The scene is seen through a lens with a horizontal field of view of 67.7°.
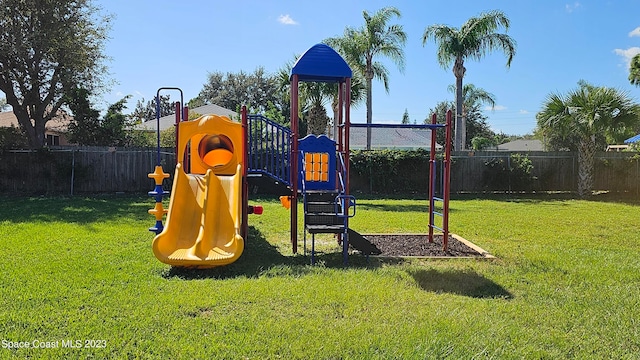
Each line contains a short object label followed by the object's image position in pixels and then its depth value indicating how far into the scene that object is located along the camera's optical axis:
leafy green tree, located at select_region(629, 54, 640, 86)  15.69
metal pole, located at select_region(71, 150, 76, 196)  15.62
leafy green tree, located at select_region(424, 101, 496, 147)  50.20
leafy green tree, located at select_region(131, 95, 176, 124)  56.00
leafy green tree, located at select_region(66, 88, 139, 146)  18.39
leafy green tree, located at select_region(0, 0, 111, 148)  15.12
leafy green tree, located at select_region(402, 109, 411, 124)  68.25
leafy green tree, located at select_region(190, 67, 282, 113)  50.56
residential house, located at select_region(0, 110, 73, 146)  25.56
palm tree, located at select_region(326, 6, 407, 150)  21.17
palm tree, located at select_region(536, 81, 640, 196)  15.57
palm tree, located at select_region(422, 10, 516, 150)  19.84
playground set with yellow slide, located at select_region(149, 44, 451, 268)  5.98
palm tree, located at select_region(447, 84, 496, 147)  36.47
